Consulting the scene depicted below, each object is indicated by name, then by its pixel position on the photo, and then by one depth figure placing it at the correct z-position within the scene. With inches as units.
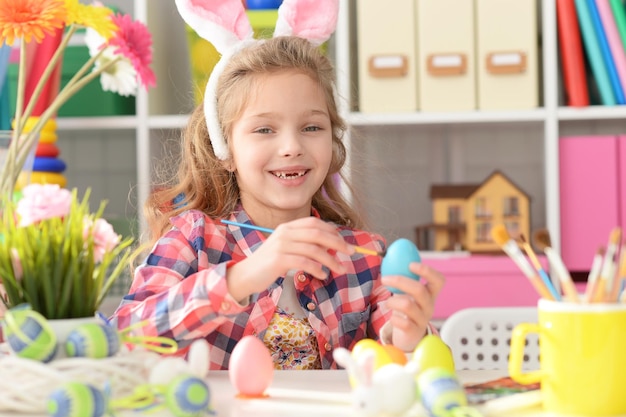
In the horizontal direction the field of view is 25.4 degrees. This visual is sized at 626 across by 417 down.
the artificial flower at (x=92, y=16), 72.9
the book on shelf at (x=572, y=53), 113.3
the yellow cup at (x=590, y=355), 47.6
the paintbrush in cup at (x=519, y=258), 48.7
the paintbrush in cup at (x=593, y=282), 47.2
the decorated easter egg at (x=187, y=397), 47.9
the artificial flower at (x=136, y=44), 79.9
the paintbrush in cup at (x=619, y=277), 47.4
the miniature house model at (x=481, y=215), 118.0
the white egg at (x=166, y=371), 49.1
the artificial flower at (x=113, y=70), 87.1
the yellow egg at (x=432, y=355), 50.9
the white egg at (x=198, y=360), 50.0
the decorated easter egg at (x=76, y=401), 46.5
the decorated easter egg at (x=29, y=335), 49.0
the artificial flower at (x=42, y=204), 51.0
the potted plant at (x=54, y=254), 51.2
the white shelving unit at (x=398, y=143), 119.7
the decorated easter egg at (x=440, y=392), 47.1
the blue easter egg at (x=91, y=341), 49.7
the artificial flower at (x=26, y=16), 70.4
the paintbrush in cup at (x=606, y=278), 47.5
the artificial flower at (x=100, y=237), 52.1
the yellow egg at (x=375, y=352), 50.5
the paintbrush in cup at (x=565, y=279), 48.1
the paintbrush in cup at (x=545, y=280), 49.1
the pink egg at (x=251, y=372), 52.3
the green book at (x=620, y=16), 110.5
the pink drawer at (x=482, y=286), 113.3
